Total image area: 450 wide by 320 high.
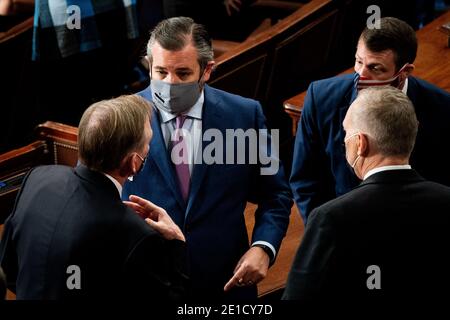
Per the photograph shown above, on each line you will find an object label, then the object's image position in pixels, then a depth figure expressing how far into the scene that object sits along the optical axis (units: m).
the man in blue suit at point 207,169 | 5.87
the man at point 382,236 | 4.87
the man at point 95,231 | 4.78
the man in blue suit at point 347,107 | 6.21
